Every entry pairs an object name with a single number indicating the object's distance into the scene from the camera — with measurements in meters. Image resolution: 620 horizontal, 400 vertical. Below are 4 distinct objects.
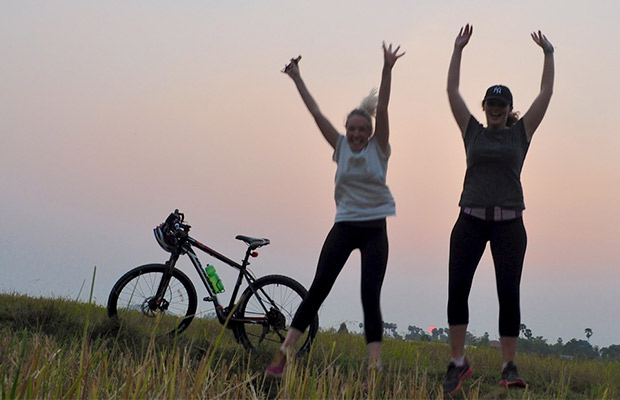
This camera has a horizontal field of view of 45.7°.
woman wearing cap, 5.16
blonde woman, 5.17
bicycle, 7.38
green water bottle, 7.65
